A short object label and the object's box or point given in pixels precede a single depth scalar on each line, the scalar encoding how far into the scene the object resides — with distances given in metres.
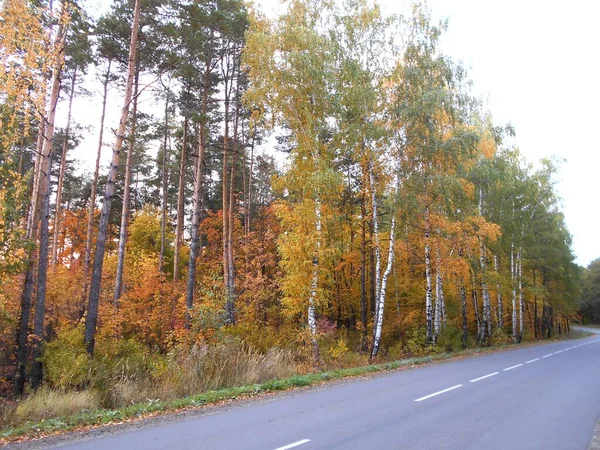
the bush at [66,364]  11.38
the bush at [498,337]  26.24
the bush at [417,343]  19.36
